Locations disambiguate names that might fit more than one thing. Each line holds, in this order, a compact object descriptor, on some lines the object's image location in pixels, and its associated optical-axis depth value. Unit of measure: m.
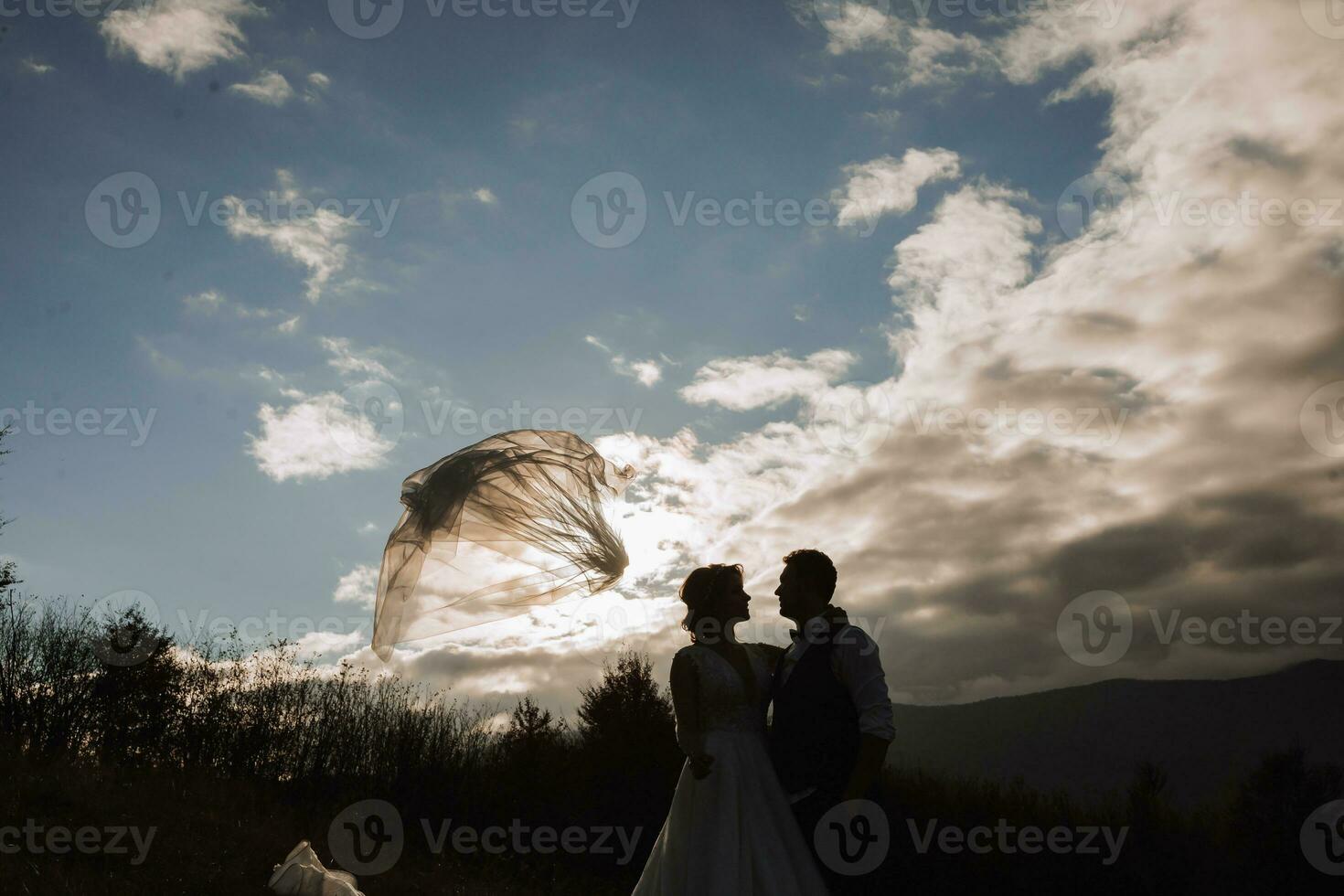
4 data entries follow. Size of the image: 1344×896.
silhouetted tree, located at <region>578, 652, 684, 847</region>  19.83
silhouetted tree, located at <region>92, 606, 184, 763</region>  19.69
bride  4.27
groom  3.95
